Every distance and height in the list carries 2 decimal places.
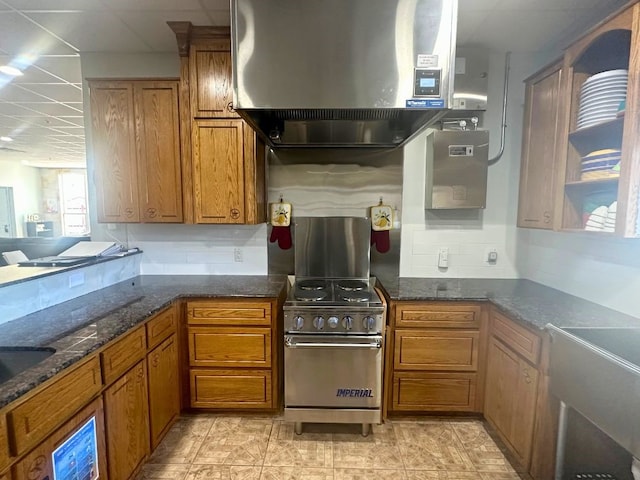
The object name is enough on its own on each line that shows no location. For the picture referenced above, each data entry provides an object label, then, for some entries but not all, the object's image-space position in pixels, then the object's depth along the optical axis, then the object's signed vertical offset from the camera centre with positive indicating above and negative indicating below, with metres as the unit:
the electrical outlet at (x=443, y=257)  2.64 -0.34
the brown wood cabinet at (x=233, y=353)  2.17 -0.95
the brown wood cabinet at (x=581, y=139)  1.44 +0.45
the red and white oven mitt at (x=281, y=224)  2.66 -0.08
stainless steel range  2.05 -0.93
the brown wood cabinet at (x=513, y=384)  1.69 -0.96
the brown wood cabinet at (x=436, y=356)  2.14 -0.95
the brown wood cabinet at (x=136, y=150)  2.28 +0.44
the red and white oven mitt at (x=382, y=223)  2.63 -0.07
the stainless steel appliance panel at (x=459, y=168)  2.36 +0.36
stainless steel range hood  1.55 +0.78
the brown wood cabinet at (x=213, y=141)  2.17 +0.51
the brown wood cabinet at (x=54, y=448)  1.05 -0.85
